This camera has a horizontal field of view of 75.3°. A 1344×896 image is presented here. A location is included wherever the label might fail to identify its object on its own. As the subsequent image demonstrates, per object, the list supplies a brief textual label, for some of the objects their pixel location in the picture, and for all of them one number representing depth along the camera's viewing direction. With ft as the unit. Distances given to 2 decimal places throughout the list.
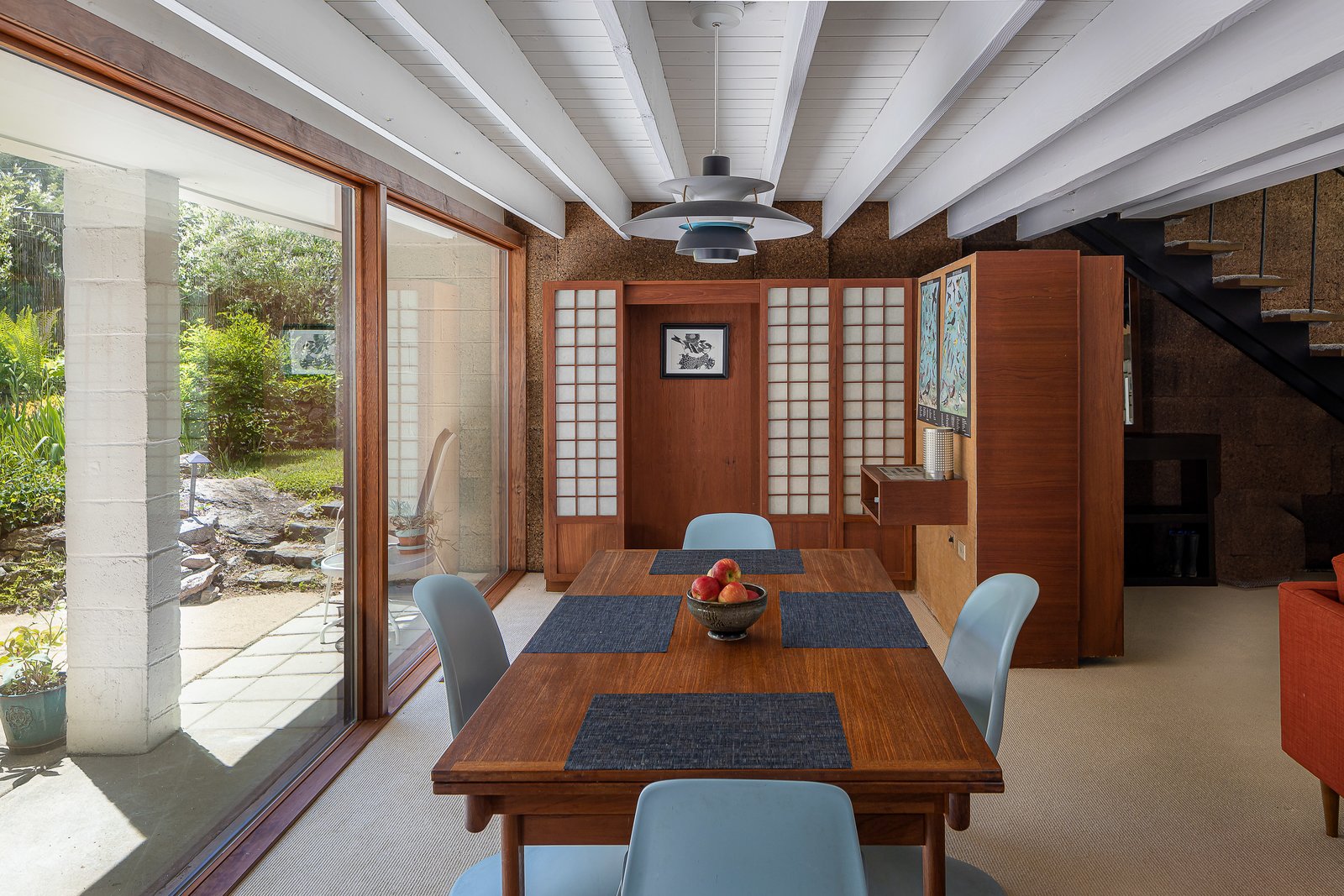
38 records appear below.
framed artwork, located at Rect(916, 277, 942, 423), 15.65
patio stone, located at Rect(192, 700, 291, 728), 8.17
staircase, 16.75
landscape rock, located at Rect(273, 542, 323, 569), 9.37
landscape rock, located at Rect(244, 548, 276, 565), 8.75
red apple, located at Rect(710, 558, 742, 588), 7.40
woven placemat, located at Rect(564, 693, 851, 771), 5.12
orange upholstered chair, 8.05
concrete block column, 6.37
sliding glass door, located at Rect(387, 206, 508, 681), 12.26
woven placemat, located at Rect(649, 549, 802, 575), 9.87
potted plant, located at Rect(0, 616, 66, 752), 5.73
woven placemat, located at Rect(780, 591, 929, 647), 7.32
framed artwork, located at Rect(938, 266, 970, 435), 13.48
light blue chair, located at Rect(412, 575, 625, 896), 6.18
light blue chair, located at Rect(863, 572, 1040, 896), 6.70
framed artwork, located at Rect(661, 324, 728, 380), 18.95
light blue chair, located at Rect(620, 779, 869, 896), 4.16
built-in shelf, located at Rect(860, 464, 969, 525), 13.85
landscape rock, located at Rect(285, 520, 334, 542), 9.59
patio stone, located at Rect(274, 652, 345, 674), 9.67
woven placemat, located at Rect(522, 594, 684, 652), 7.30
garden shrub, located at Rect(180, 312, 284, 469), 7.89
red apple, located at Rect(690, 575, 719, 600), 7.16
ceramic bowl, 7.13
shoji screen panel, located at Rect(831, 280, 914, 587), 17.31
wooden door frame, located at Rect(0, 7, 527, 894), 6.02
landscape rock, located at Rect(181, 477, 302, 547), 8.11
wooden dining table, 5.01
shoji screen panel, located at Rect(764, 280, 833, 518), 17.48
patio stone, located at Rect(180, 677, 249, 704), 7.75
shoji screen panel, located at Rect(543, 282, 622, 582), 17.61
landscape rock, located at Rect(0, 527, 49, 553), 5.74
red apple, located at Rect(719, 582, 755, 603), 7.13
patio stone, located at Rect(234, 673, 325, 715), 8.82
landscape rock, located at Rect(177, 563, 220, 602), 7.70
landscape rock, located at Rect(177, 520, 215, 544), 7.72
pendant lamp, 7.02
